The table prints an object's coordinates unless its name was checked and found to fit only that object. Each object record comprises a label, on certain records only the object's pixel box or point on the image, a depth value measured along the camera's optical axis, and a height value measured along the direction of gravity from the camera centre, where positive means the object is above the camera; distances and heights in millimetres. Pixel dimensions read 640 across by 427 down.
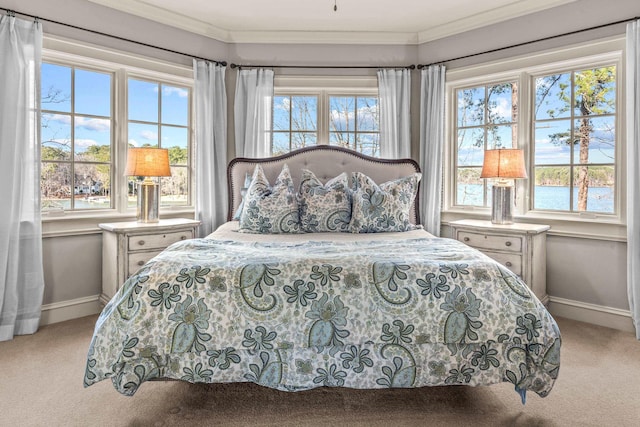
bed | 1718 -529
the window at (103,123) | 3350 +727
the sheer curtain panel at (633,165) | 2961 +302
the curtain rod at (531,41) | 3111 +1445
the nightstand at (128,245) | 3211 -345
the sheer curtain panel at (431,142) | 4152 +654
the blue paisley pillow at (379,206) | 3199 -14
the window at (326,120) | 4453 +924
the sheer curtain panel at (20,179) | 2881 +169
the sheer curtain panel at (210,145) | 4043 +593
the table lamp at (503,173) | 3463 +274
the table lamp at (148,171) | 3438 +268
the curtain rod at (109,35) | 2961 +1434
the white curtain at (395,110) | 4285 +1002
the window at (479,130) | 3908 +756
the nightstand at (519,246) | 3248 -341
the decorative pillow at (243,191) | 3680 +116
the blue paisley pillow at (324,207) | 3227 -23
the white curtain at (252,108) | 4250 +1000
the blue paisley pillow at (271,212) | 3164 -65
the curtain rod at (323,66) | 4293 +1458
